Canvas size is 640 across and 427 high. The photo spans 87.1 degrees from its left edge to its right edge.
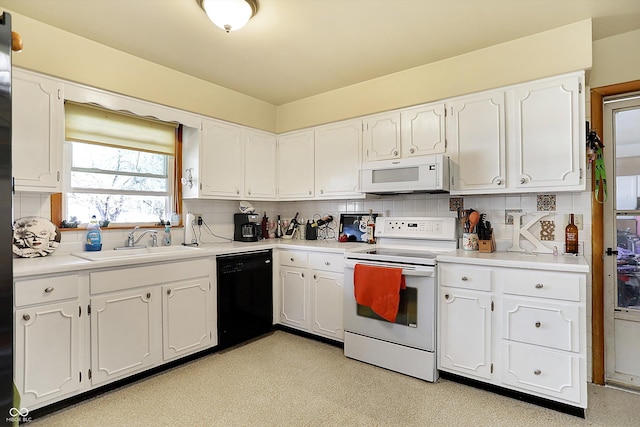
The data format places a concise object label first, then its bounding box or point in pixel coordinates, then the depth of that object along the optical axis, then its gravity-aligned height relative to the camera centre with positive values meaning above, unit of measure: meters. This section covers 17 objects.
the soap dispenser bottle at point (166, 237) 3.09 -0.20
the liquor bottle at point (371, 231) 3.34 -0.16
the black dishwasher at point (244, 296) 2.92 -0.74
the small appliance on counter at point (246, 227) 3.61 -0.12
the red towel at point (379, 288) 2.48 -0.55
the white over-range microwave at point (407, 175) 2.58 +0.33
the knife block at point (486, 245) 2.58 -0.24
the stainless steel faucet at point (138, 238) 2.87 -0.19
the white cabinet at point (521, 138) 2.26 +0.56
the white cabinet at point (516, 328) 2.01 -0.74
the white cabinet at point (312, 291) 3.02 -0.72
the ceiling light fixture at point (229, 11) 1.87 +1.16
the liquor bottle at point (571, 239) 2.43 -0.18
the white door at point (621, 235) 2.42 -0.15
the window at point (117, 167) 2.64 +0.43
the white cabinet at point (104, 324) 1.91 -0.72
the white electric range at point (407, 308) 2.42 -0.70
